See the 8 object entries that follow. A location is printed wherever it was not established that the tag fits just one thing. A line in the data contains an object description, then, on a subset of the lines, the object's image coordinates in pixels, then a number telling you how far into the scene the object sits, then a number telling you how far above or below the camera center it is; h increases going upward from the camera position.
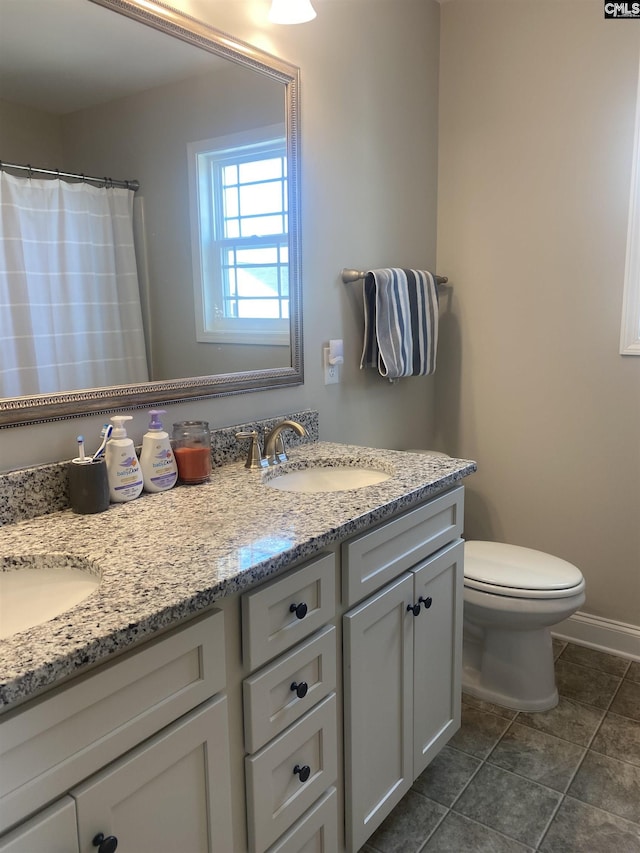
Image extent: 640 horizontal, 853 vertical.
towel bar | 2.14 +0.08
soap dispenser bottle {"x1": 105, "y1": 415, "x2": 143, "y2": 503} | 1.38 -0.34
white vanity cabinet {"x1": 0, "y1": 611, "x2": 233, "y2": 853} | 0.78 -0.60
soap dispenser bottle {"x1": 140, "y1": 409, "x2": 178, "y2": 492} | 1.48 -0.36
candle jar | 1.55 -0.35
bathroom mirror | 1.29 +0.39
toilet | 2.02 -1.01
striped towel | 2.19 -0.07
